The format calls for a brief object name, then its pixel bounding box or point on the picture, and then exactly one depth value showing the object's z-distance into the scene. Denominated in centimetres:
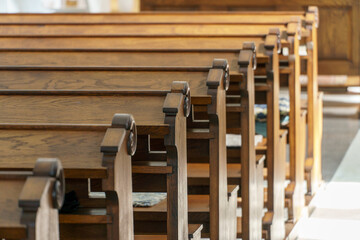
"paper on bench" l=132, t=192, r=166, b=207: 539
